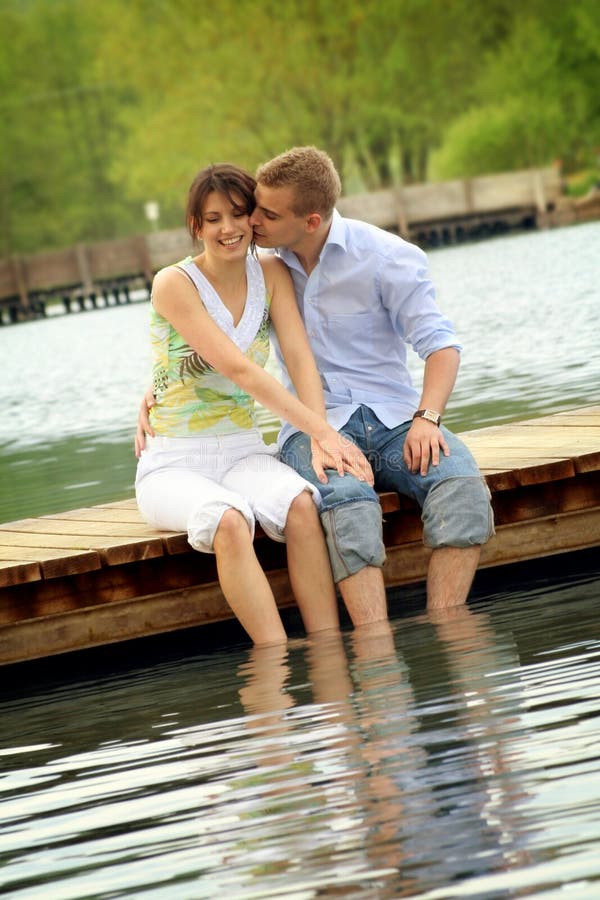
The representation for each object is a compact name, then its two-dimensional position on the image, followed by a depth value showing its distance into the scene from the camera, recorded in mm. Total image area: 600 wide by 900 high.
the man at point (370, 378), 8768
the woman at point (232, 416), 8651
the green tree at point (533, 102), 98269
